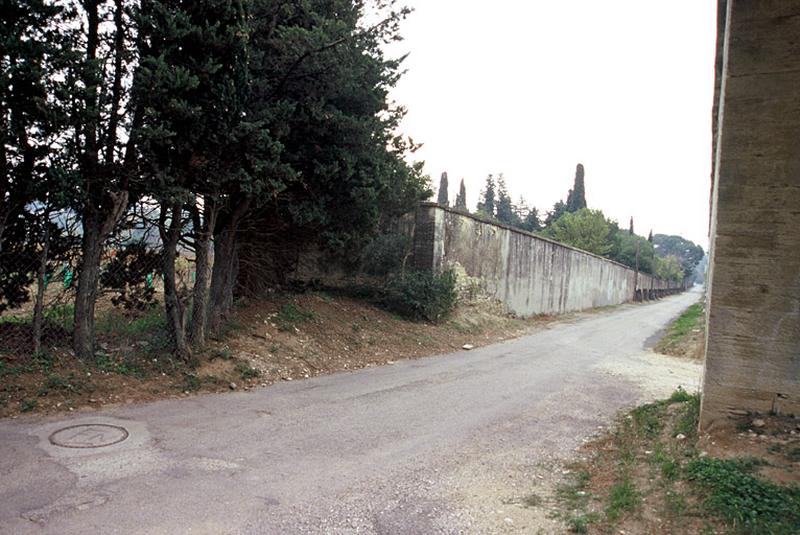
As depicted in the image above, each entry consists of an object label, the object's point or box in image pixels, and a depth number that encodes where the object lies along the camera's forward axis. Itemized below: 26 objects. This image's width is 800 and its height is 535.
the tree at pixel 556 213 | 69.12
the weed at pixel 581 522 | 3.41
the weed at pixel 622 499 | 3.62
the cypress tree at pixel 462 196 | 67.38
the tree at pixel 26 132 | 5.41
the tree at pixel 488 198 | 79.25
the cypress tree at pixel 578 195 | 64.17
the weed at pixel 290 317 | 9.99
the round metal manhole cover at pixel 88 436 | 4.57
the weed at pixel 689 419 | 5.14
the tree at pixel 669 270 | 74.94
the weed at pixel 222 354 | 7.79
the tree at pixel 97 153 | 6.00
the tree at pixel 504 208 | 73.81
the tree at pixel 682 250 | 146.00
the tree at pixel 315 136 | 8.01
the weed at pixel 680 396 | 6.50
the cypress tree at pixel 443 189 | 62.59
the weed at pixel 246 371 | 7.57
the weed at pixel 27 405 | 5.29
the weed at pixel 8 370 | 5.73
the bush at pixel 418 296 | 13.81
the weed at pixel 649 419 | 5.57
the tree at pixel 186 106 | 6.24
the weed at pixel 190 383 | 6.72
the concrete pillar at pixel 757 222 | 4.75
